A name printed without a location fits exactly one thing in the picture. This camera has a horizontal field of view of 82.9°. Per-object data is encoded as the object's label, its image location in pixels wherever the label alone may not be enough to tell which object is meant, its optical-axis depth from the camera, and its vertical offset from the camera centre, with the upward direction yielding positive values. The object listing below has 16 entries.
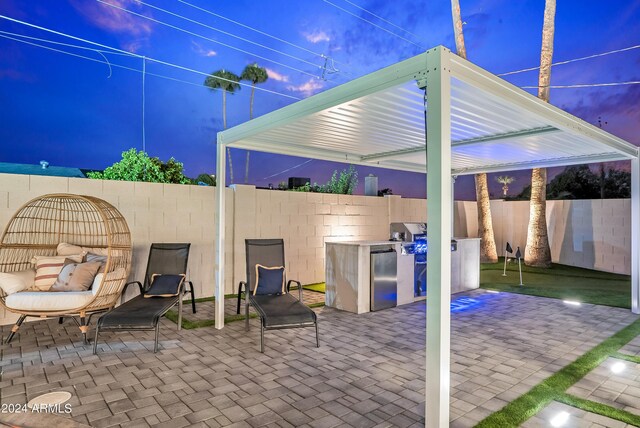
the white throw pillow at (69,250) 5.82 -0.50
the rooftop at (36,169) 7.14 +1.05
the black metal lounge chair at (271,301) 4.63 -1.23
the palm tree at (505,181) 25.89 +2.62
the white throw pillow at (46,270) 5.26 -0.75
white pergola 2.70 +1.28
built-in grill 7.33 -0.58
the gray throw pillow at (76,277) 5.18 -0.85
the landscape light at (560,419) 2.94 -1.68
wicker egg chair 5.05 -0.34
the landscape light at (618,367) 4.01 -1.70
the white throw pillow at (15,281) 4.94 -0.87
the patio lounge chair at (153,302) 4.54 -1.22
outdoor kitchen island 6.51 -1.06
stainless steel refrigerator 6.62 -1.13
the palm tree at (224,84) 23.31 +8.87
